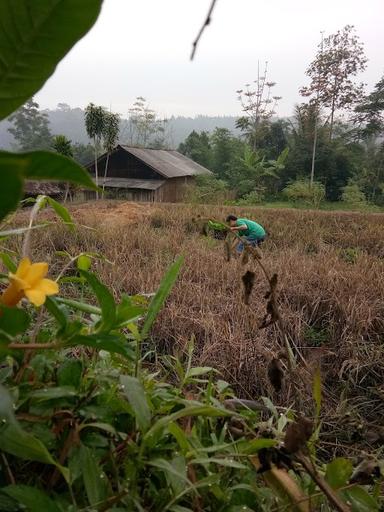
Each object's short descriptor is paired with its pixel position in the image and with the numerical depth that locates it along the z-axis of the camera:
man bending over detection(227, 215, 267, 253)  4.47
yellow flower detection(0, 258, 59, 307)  0.26
